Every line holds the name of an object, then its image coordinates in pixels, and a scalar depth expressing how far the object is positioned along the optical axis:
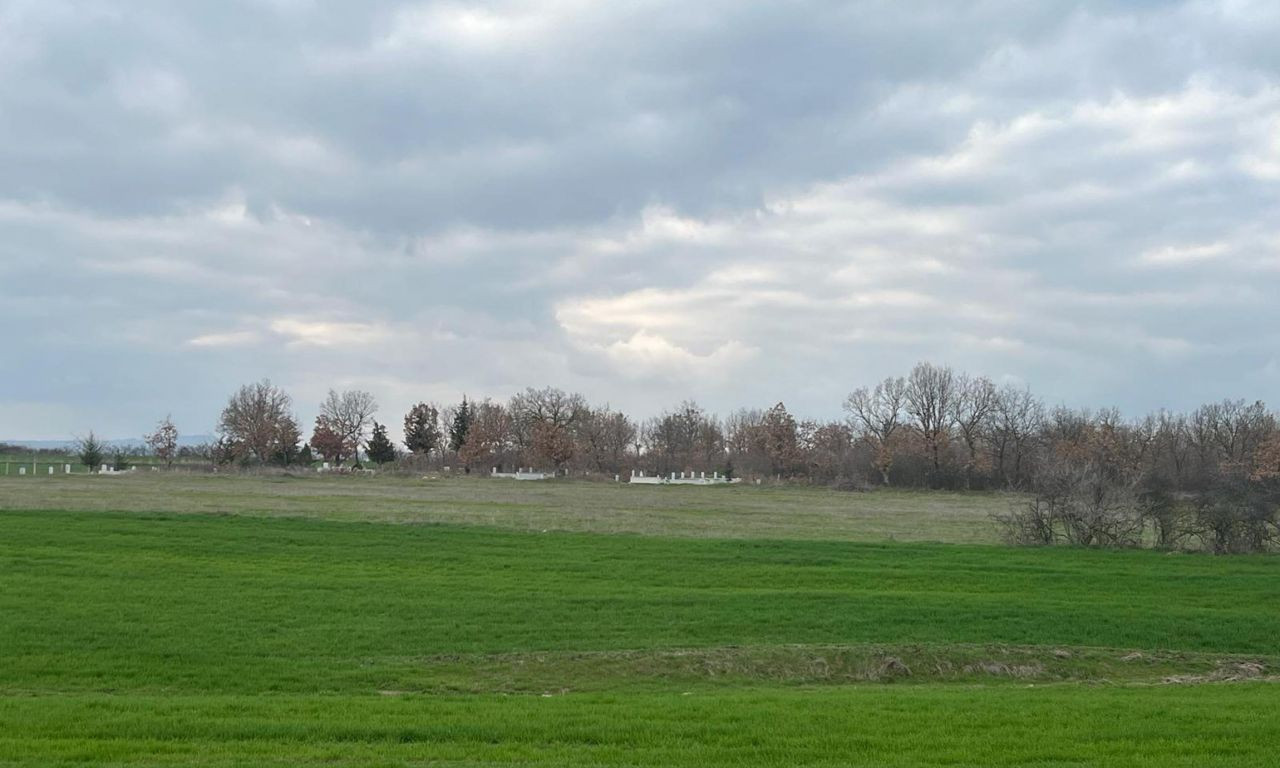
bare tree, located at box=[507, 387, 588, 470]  140.35
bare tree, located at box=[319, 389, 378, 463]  146.25
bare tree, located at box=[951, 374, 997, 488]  128.62
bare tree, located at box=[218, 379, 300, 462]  129.50
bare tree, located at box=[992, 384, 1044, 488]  121.69
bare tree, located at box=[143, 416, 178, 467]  126.75
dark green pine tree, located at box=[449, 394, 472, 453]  148.75
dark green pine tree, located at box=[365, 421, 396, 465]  139.62
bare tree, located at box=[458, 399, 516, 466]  132.38
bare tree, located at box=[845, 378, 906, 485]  136.75
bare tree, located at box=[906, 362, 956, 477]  134.00
